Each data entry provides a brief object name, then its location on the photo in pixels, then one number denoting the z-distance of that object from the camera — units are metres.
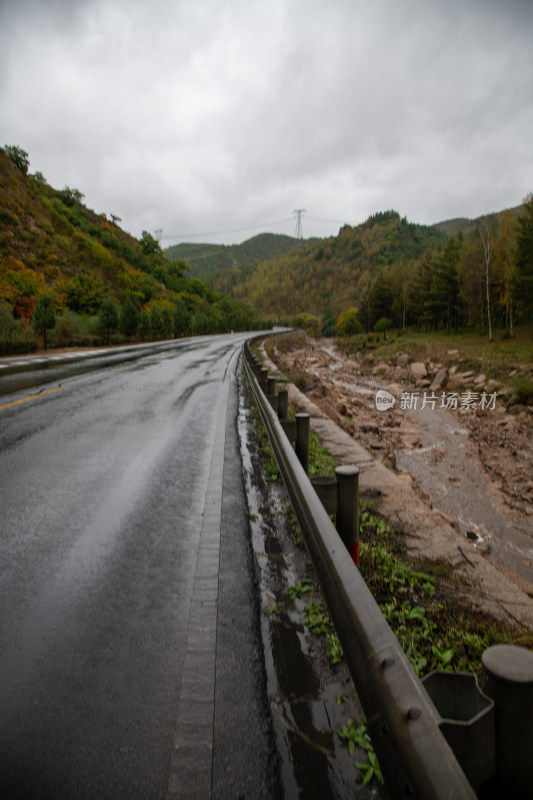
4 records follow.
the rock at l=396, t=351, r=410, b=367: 32.89
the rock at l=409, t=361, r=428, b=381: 26.77
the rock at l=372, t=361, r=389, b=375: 30.59
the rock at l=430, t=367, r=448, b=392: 23.46
